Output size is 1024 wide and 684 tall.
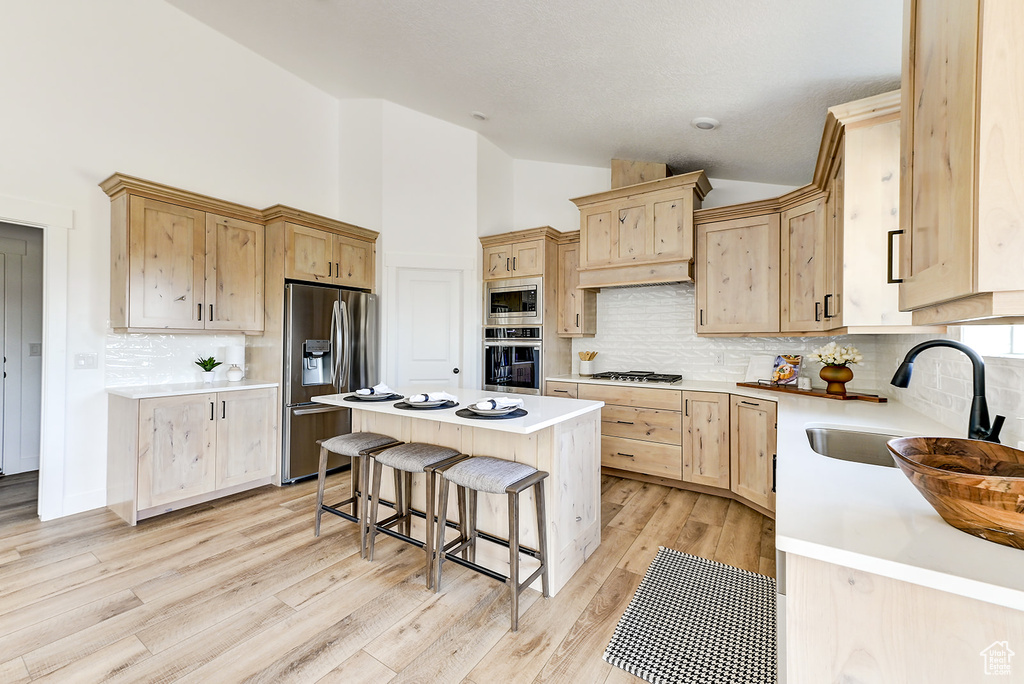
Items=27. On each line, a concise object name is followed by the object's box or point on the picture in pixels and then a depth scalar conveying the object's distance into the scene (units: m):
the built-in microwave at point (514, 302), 4.23
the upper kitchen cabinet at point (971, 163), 0.65
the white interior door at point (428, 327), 4.39
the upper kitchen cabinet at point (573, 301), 4.29
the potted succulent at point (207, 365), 3.57
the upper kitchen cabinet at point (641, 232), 3.54
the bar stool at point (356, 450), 2.42
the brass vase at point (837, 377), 2.89
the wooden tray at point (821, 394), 2.78
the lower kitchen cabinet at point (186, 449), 2.90
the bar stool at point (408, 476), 2.16
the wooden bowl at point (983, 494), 0.73
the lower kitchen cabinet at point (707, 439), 3.27
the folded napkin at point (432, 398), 2.31
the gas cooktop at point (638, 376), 3.85
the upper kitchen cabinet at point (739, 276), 3.29
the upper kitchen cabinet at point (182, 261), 3.05
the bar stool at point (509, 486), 1.87
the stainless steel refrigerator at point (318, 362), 3.66
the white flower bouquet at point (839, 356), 2.88
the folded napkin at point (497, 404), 2.10
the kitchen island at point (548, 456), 2.12
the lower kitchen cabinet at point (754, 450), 2.90
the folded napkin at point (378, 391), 2.65
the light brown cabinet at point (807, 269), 2.67
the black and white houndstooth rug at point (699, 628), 1.62
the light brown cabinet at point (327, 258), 3.72
